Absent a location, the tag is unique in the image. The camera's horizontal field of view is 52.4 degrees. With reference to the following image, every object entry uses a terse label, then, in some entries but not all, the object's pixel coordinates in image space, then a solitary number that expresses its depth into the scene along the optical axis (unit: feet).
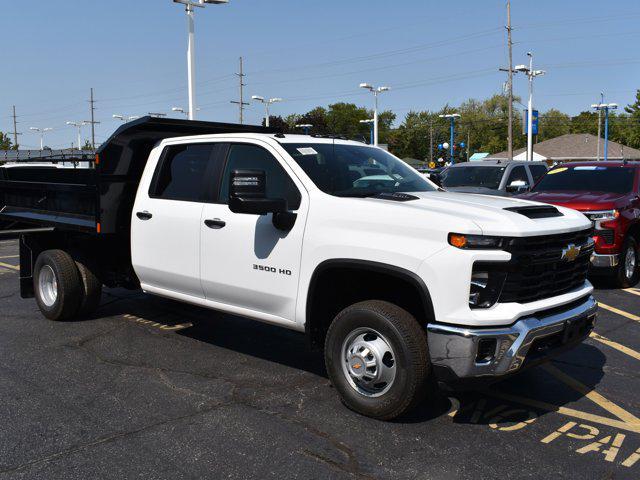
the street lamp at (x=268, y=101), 147.25
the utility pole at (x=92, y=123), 289.33
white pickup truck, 12.70
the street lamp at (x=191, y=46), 65.46
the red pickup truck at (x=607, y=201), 28.71
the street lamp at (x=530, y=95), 121.80
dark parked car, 42.96
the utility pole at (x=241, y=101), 195.92
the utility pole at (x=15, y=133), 366.63
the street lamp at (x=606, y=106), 177.74
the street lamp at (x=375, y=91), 144.77
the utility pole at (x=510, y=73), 134.51
